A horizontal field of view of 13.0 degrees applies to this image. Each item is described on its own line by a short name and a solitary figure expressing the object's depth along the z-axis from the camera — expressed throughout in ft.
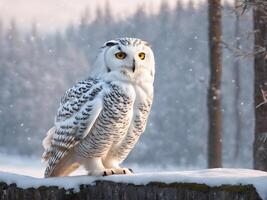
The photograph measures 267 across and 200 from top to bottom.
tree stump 23.08
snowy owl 27.73
